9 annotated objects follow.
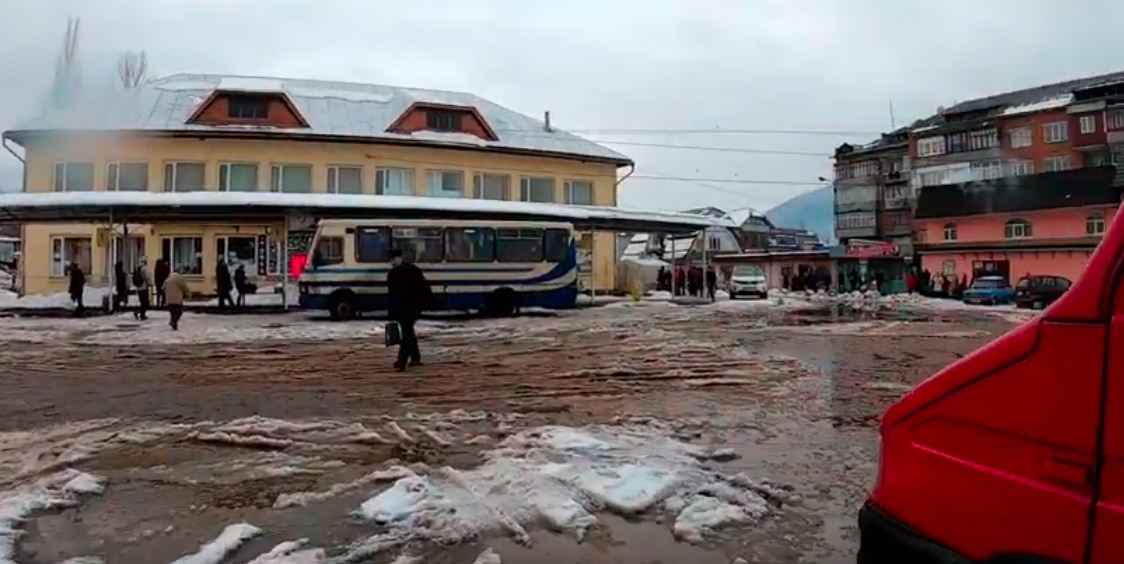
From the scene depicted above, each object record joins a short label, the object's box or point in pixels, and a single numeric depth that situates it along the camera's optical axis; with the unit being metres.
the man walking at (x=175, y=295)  18.50
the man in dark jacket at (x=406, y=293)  11.43
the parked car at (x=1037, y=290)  32.91
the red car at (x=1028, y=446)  1.83
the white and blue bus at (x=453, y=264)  22.70
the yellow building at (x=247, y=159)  32.25
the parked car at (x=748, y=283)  40.06
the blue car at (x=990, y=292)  38.12
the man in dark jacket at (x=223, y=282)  25.38
